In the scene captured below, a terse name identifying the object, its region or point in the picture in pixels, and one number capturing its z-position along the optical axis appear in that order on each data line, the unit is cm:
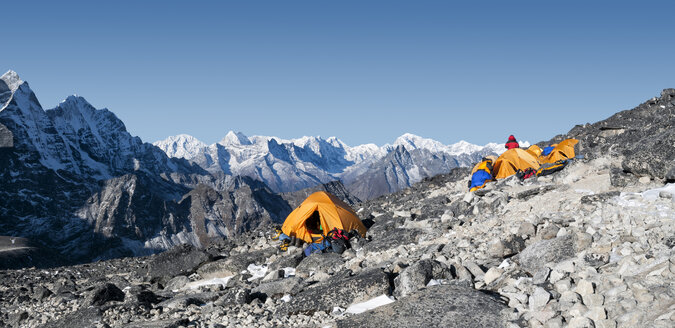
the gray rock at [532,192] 1822
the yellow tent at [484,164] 2737
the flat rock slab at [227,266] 2080
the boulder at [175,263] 2177
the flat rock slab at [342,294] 1261
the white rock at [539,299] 921
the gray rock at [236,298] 1415
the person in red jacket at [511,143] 3591
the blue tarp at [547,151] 3080
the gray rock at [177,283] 1967
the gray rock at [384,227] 2041
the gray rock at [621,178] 1511
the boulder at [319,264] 1738
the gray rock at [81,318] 1420
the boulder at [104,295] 1661
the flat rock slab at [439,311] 961
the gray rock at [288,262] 1922
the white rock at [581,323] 789
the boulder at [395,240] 1806
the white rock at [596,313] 793
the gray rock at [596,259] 1012
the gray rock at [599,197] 1406
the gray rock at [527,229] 1373
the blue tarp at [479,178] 2649
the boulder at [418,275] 1241
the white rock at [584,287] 887
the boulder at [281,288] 1507
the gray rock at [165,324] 1241
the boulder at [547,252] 1145
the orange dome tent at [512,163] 2828
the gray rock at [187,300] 1489
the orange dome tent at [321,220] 2391
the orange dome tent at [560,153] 2895
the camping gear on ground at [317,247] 1992
